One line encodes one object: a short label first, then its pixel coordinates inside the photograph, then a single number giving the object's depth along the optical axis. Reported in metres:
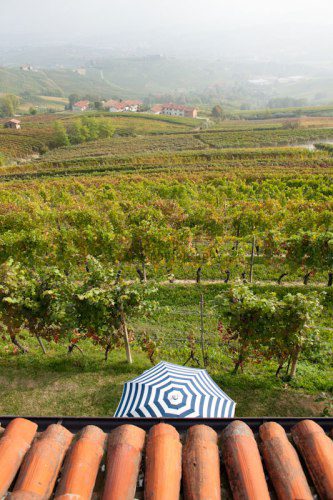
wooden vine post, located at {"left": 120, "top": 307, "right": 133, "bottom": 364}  10.71
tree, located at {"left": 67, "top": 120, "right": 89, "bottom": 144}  90.35
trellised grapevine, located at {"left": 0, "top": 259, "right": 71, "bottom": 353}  10.45
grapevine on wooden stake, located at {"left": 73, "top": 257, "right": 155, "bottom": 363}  10.30
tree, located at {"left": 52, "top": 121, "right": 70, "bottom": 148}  87.06
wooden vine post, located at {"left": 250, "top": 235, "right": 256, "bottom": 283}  17.93
